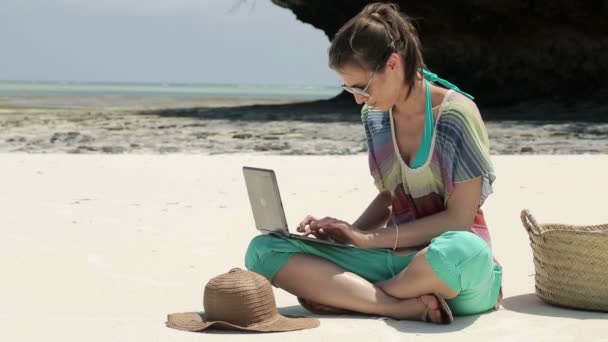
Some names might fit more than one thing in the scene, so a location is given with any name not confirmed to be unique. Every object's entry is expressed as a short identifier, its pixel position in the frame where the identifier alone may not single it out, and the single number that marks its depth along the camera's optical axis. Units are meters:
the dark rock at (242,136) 12.50
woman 3.43
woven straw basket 3.76
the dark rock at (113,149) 10.62
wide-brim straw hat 3.38
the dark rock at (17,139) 11.98
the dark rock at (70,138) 11.90
